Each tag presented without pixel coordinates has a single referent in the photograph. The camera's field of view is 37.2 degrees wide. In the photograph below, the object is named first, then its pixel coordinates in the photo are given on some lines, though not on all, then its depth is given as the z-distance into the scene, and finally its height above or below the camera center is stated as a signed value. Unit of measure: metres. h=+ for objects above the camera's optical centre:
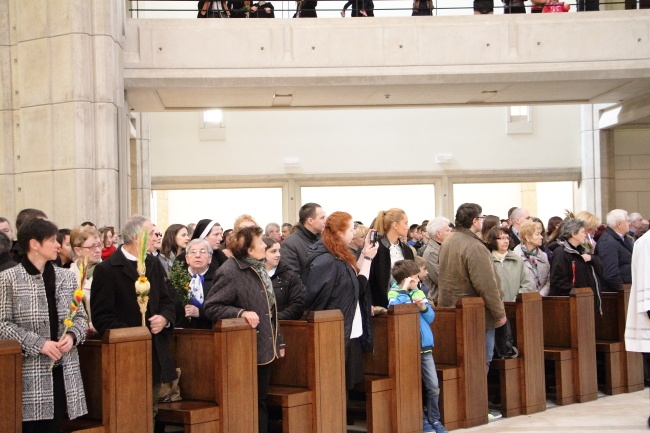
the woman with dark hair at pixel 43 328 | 4.63 -0.36
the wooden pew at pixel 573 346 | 8.41 -0.92
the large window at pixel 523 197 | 18.62 +0.93
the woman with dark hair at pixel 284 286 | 6.31 -0.24
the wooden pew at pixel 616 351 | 8.92 -1.01
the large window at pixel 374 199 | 18.23 +0.92
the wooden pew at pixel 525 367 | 7.88 -1.01
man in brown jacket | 7.37 -0.20
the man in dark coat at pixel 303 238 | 6.89 +0.08
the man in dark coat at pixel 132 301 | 5.46 -0.28
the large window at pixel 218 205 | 18.17 +0.88
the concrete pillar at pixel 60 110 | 11.16 +1.69
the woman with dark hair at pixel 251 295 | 5.85 -0.27
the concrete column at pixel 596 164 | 17.25 +1.40
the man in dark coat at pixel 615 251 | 9.38 -0.09
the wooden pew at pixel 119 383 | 5.00 -0.69
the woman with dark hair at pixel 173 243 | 7.47 +0.07
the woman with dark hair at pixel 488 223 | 8.33 +0.18
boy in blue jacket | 6.94 -0.54
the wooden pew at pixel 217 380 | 5.56 -0.77
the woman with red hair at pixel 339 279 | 6.45 -0.21
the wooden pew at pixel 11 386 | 4.43 -0.60
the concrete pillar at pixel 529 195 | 19.17 +0.97
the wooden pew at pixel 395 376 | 6.78 -0.93
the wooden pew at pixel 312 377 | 6.12 -0.83
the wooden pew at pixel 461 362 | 7.32 -0.91
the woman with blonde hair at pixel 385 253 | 7.01 -0.04
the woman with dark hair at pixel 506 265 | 8.16 -0.18
